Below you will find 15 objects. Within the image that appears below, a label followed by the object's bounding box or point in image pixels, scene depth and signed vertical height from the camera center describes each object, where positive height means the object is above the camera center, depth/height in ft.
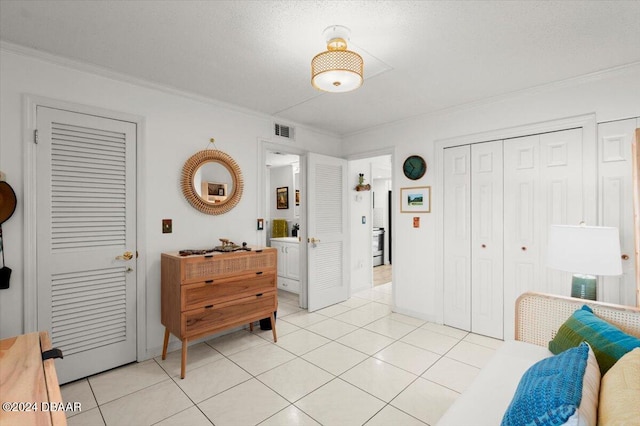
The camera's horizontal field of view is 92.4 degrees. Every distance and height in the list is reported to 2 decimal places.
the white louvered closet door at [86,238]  7.78 -0.62
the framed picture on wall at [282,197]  20.83 +1.20
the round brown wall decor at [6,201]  7.10 +0.34
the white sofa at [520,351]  4.49 -2.82
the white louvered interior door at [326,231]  13.61 -0.75
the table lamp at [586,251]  6.91 -0.88
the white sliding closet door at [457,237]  11.46 -0.89
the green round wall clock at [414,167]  12.44 +1.95
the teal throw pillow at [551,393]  3.04 -1.95
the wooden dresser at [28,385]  3.10 -1.99
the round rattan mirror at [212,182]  10.18 +1.15
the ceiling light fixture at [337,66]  6.13 +3.00
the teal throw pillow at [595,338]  4.52 -2.00
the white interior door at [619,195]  8.32 +0.53
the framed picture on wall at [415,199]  12.37 +0.61
